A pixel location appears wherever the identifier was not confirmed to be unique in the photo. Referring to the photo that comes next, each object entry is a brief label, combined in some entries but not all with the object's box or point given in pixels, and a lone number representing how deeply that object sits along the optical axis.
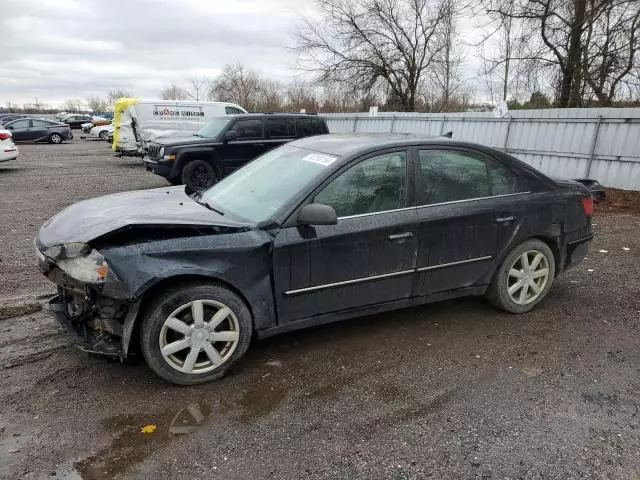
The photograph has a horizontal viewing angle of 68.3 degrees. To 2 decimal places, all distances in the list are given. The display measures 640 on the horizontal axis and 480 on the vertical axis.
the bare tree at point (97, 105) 91.86
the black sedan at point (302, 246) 2.96
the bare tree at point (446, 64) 27.06
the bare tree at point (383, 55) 27.20
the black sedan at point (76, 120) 43.97
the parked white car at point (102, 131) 31.17
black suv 10.76
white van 16.81
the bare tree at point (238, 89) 42.78
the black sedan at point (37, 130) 27.22
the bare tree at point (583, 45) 13.67
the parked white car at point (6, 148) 14.65
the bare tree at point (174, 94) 57.71
